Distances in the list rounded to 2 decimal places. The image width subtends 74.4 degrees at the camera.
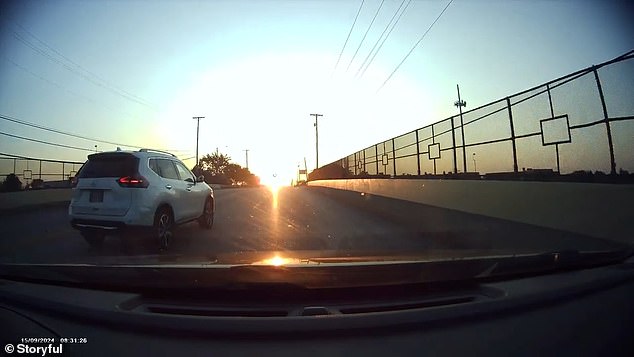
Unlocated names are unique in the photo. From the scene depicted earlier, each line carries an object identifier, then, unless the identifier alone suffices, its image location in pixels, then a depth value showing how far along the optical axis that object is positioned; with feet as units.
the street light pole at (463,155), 42.24
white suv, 24.11
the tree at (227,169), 327.88
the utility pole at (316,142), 201.18
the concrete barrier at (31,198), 49.59
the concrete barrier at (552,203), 18.53
